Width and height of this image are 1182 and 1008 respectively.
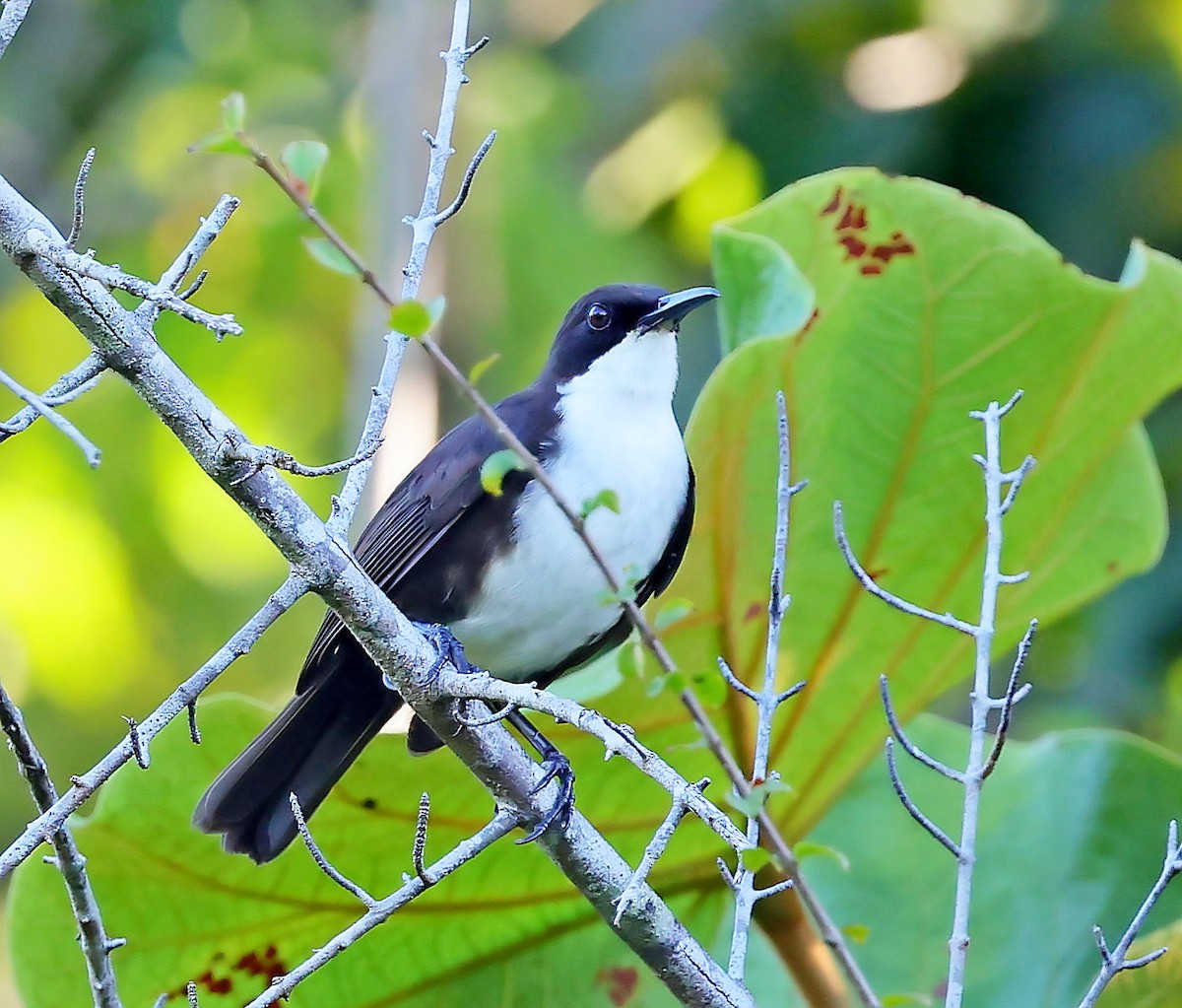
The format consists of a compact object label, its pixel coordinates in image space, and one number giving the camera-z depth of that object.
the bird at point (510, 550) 7.00
